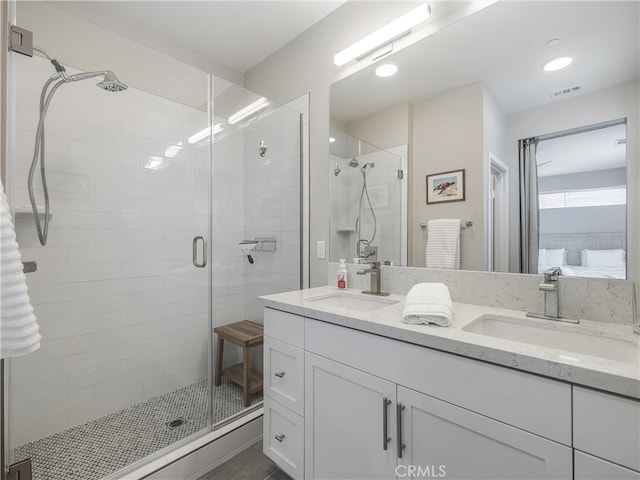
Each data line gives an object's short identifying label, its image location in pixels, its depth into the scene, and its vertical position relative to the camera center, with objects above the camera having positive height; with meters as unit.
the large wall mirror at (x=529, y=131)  0.98 +0.45
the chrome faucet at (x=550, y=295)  1.01 -0.18
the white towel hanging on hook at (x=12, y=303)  0.62 -0.13
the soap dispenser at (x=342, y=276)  1.69 -0.20
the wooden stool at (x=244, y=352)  1.85 -0.71
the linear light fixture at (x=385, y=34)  1.36 +1.07
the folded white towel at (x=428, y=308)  0.94 -0.22
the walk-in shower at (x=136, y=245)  1.51 -0.02
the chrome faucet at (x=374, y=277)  1.54 -0.18
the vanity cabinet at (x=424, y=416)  0.64 -0.48
